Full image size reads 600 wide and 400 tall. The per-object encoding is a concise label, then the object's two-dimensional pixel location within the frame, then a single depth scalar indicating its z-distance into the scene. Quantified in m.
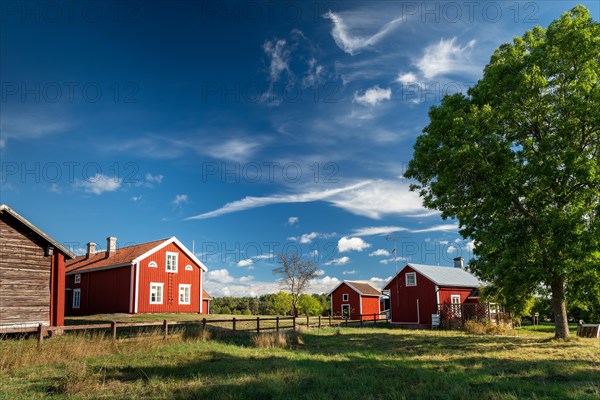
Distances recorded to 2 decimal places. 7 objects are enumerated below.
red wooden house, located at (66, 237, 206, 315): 39.03
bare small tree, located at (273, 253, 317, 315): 63.09
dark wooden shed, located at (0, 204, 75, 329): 22.70
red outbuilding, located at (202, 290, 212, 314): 54.84
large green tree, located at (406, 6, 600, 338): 20.75
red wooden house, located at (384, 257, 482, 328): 38.97
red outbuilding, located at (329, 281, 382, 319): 53.03
